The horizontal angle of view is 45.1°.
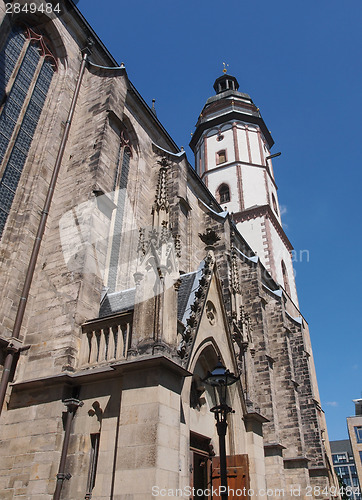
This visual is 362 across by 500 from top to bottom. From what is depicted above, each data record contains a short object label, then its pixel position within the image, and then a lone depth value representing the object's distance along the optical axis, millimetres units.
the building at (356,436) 54988
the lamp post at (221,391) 7148
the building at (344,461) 99812
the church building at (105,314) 7363
